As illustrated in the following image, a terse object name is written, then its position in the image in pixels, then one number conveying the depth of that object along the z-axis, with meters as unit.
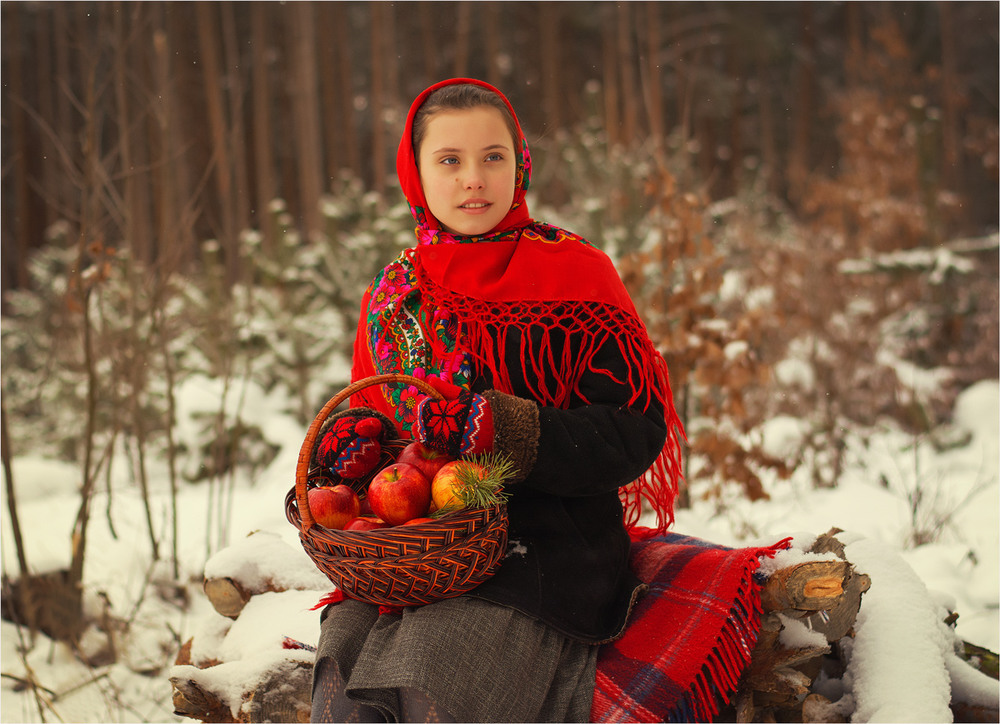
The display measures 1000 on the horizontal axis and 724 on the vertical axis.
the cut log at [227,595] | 2.48
